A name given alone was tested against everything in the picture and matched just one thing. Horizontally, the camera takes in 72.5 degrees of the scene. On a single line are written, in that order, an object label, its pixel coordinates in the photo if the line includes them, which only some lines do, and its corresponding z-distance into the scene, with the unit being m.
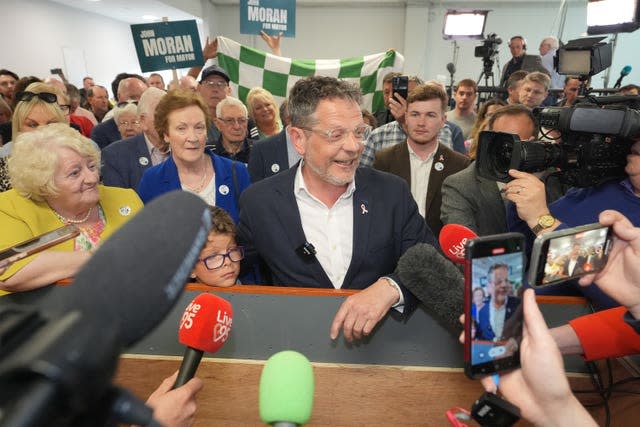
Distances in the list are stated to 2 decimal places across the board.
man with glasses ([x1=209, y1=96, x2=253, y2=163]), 2.87
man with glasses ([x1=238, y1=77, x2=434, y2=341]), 1.45
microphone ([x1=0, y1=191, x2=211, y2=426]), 0.28
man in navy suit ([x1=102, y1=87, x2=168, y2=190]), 2.45
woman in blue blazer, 2.11
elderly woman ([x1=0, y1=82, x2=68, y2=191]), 2.24
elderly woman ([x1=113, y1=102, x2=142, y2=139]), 3.12
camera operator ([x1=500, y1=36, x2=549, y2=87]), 5.26
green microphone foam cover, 0.57
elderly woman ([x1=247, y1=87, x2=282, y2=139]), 3.27
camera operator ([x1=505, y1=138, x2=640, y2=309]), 1.28
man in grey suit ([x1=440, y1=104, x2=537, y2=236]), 1.84
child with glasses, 1.36
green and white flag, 4.41
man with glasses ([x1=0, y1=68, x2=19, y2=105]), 4.09
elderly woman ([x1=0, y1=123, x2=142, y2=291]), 1.32
